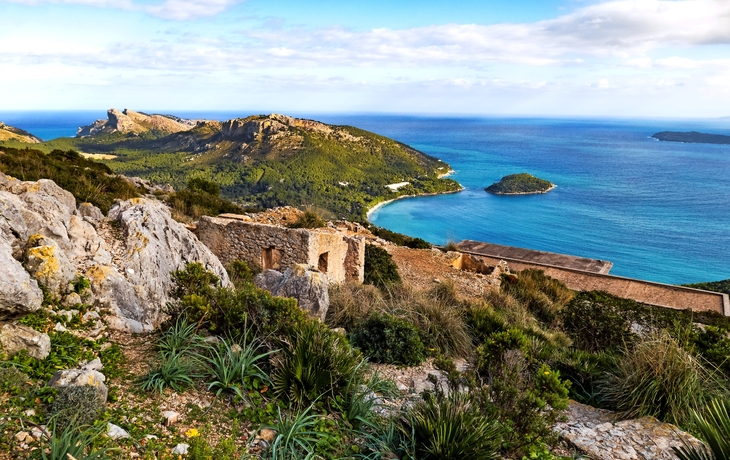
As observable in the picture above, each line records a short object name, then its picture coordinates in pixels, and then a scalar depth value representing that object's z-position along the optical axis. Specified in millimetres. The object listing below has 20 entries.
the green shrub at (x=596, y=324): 9148
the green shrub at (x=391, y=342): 5875
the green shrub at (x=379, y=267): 13922
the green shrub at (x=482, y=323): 7438
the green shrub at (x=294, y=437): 3230
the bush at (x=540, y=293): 12586
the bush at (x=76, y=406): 2979
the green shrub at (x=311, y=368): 3986
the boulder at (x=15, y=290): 3926
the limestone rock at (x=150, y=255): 5625
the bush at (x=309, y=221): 15483
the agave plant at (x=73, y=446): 2584
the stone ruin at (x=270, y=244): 11219
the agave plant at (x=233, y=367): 3975
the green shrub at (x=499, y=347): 4922
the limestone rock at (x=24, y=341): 3693
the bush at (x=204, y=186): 26406
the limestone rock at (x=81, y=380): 3242
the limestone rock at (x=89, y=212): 7348
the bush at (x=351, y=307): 7214
